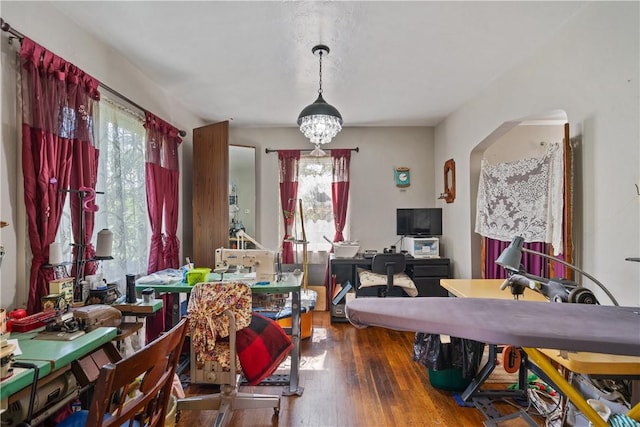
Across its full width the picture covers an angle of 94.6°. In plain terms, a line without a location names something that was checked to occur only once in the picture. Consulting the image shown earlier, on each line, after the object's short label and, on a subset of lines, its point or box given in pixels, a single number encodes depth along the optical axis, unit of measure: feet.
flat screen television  13.20
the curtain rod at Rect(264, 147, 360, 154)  14.15
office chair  10.89
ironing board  2.44
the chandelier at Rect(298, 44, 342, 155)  7.17
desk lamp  4.55
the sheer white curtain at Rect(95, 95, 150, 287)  7.27
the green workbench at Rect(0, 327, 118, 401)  3.33
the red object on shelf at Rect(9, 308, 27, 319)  4.71
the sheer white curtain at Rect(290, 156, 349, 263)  14.14
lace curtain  6.69
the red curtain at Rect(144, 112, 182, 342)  8.81
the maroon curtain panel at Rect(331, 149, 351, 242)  13.79
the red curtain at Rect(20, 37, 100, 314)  5.10
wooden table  3.73
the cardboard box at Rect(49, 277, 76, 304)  5.21
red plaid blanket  5.87
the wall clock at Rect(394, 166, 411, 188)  14.15
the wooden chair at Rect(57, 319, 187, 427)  2.66
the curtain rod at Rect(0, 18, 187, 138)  4.72
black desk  12.01
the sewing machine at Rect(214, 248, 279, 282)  7.79
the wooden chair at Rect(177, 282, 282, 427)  5.80
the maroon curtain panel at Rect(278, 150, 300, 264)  13.83
